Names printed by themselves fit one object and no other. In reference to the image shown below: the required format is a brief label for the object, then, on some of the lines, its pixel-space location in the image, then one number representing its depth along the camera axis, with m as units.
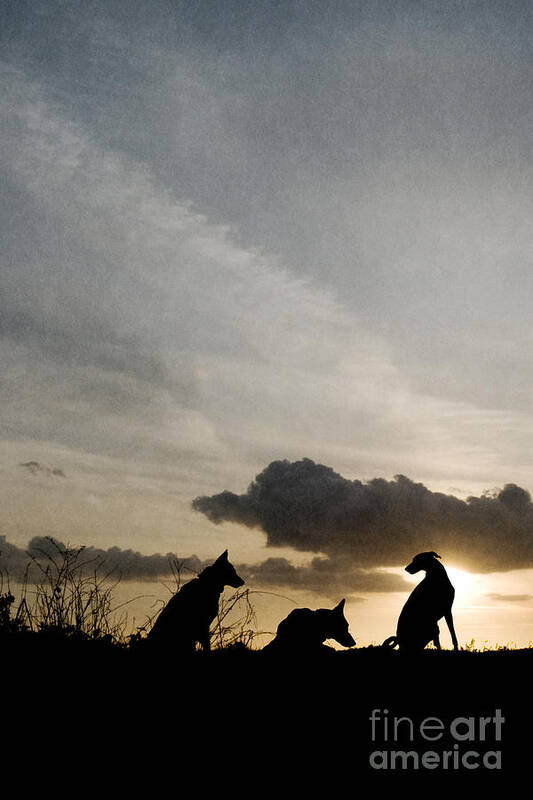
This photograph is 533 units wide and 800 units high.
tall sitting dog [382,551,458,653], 13.42
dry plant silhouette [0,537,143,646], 10.56
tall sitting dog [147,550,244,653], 10.75
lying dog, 11.66
